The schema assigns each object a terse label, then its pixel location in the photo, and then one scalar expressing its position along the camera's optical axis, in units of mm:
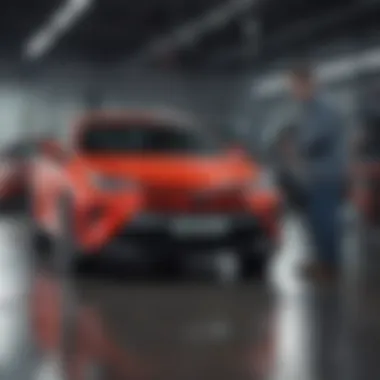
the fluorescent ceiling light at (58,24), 11795
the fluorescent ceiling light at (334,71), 12447
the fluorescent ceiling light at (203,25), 12679
